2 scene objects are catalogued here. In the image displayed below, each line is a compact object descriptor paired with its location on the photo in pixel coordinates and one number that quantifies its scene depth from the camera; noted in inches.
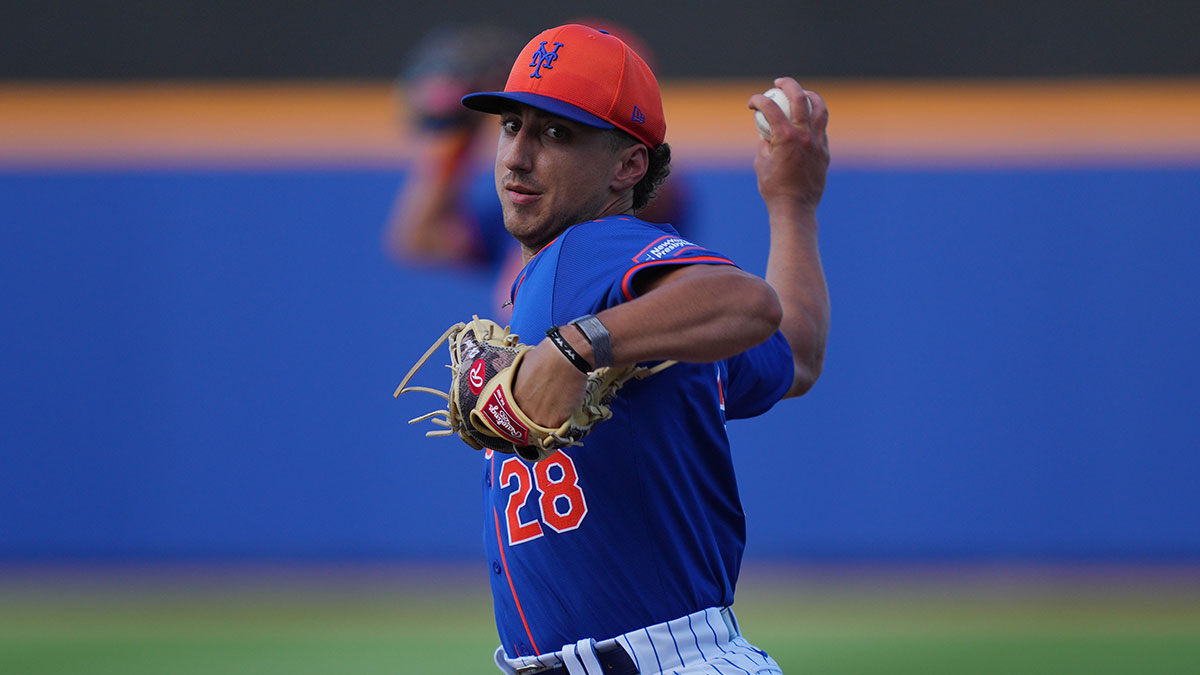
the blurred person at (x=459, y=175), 726.2
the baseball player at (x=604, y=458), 535.6
